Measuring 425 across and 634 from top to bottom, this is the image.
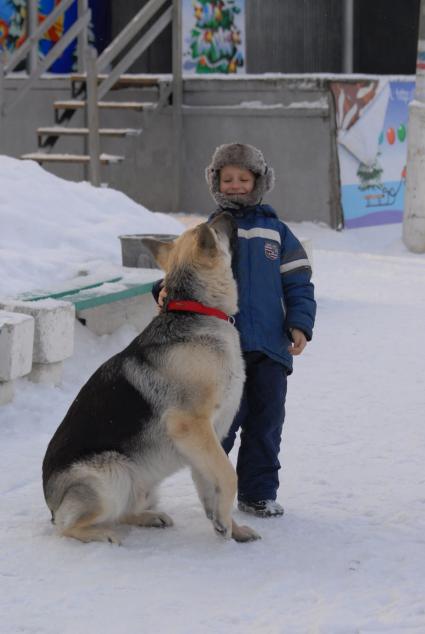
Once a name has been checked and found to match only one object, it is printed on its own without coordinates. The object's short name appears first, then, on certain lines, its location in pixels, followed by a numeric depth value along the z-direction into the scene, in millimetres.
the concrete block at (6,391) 11836
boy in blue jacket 9102
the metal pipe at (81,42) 32784
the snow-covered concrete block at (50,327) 12342
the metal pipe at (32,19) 33250
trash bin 15898
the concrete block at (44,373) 12586
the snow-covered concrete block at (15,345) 11484
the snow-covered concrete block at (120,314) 14883
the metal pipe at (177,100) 28828
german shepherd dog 8289
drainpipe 24047
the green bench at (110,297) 13766
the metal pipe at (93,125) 26469
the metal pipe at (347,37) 34844
